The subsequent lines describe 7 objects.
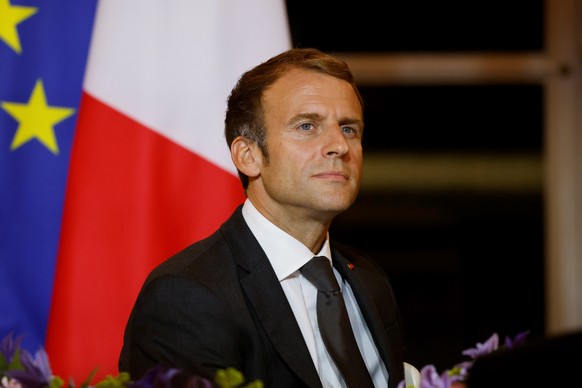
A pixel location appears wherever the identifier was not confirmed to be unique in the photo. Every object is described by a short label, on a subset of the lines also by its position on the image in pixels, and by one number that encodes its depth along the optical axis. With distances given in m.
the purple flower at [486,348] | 4.25
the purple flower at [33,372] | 4.08
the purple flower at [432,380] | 4.11
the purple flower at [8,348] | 4.13
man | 4.38
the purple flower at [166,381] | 4.04
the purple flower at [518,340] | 4.20
